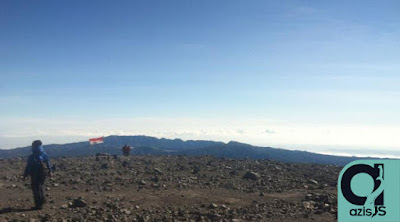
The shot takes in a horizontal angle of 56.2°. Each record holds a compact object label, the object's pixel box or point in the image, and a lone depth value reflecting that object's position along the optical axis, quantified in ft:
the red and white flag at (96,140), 120.57
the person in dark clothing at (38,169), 50.05
